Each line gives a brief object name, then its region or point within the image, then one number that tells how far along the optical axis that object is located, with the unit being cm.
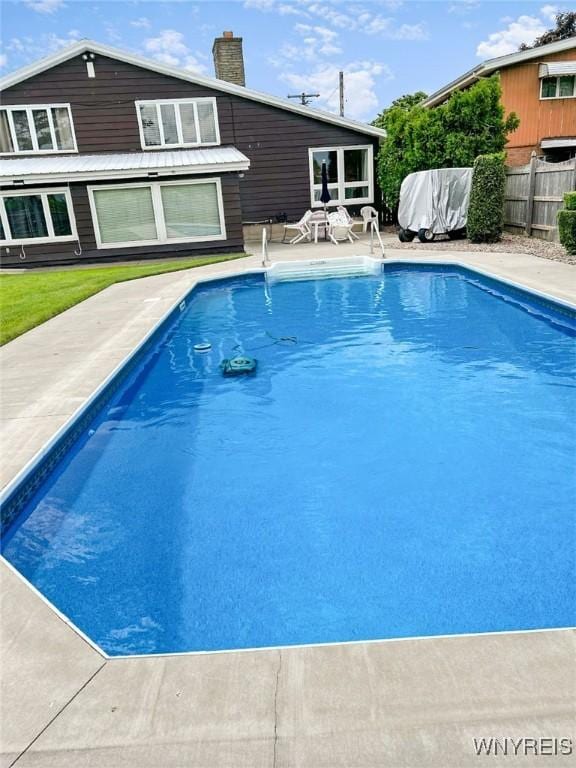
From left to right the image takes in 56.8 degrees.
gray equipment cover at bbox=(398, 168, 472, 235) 1402
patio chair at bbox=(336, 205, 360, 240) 1586
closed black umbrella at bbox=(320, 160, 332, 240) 1543
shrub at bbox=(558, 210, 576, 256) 1039
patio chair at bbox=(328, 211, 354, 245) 1560
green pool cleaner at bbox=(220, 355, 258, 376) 645
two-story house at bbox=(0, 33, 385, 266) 1489
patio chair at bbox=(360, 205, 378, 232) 1555
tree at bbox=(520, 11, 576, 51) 3672
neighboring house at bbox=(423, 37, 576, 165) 2006
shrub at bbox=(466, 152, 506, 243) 1273
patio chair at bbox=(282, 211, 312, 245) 1573
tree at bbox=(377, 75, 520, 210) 1539
